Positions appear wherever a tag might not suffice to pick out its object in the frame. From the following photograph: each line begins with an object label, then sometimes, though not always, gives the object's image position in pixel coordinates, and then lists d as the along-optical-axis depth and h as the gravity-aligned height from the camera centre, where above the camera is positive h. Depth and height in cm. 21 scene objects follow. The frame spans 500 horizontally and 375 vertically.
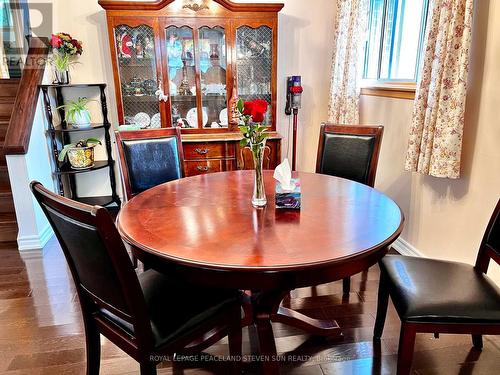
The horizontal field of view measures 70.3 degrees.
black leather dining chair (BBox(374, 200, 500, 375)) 127 -76
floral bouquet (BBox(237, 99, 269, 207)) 137 -17
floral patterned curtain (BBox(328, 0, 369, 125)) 301 +26
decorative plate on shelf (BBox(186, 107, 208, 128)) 347 -24
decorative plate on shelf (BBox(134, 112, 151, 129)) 341 -25
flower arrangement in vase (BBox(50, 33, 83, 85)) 308 +35
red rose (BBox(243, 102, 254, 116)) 137 -7
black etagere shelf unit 325 -44
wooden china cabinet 314 +21
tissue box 149 -44
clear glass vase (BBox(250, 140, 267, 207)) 146 -36
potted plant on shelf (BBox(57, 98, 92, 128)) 322 -19
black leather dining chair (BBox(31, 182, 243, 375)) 101 -74
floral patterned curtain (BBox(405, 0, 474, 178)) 186 +1
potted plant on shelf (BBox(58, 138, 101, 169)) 329 -55
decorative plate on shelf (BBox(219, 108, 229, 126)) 351 -26
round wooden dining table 110 -50
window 259 +39
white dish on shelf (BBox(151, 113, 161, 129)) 343 -28
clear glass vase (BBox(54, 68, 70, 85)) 322 +14
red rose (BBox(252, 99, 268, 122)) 136 -7
